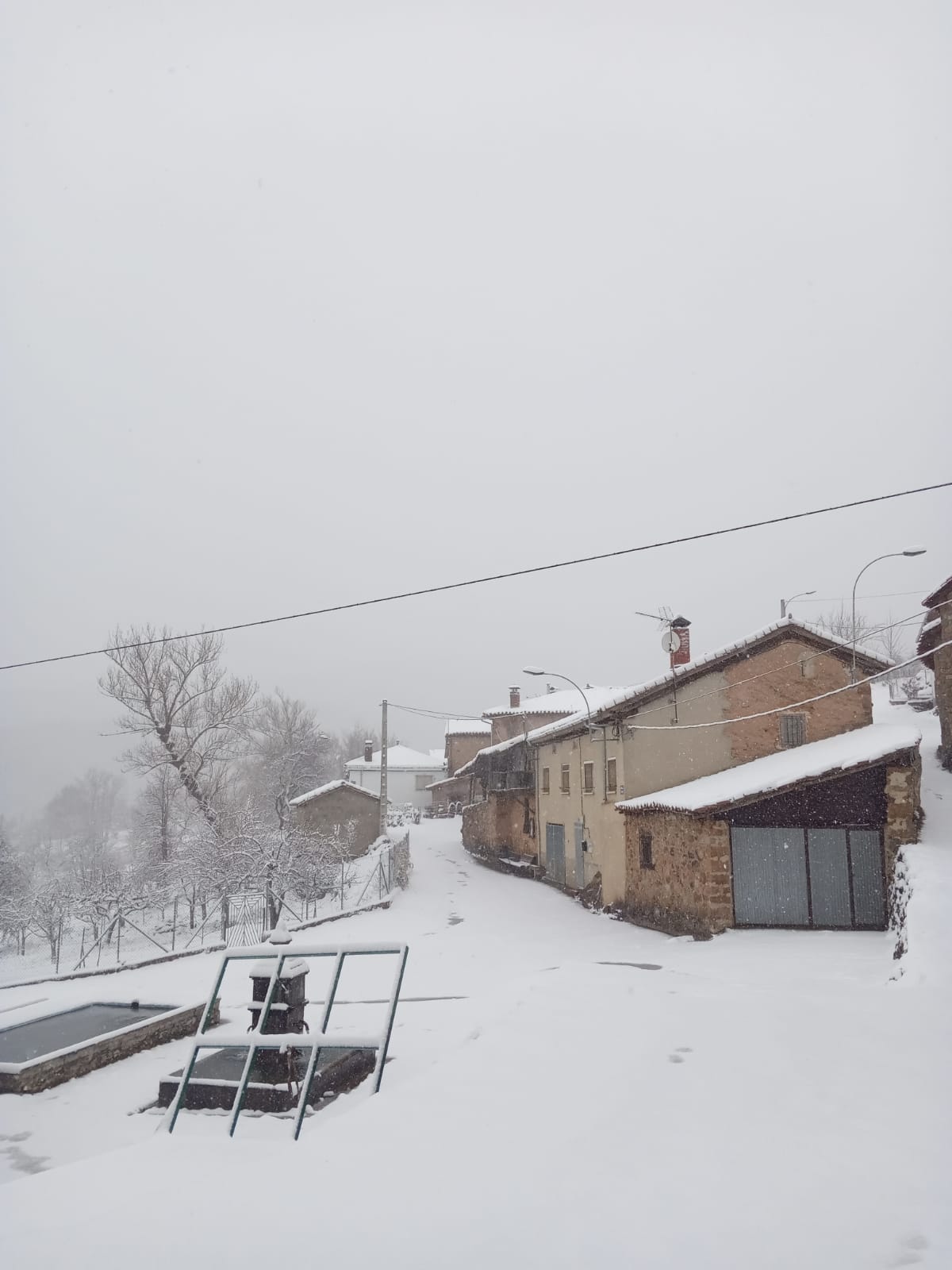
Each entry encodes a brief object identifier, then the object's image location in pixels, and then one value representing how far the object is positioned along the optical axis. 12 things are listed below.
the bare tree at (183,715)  34.84
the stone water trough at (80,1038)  8.40
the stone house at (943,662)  21.19
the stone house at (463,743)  64.88
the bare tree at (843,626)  59.72
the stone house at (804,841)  16.22
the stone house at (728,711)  20.38
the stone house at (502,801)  32.28
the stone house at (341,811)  37.78
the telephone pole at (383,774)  32.53
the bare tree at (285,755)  59.03
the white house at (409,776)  77.31
